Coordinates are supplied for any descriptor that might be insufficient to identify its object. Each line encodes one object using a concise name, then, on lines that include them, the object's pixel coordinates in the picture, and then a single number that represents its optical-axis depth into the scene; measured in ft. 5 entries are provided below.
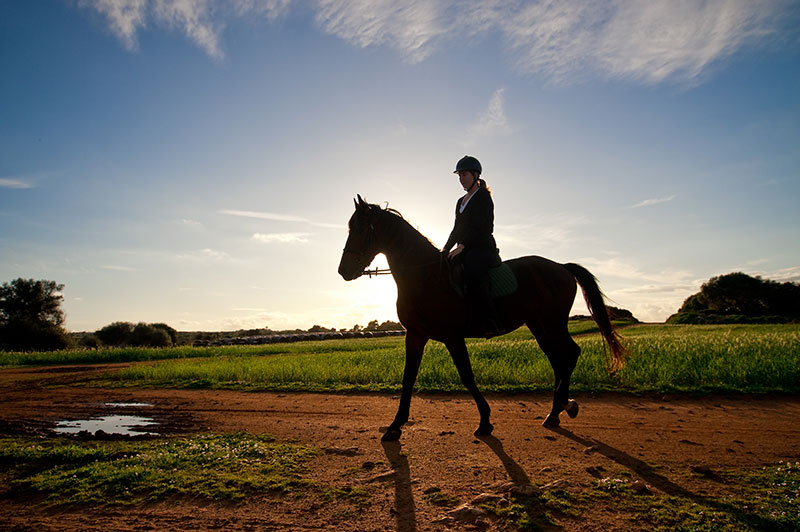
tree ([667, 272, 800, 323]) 181.98
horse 20.63
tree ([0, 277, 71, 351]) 161.48
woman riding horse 20.93
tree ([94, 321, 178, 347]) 138.31
